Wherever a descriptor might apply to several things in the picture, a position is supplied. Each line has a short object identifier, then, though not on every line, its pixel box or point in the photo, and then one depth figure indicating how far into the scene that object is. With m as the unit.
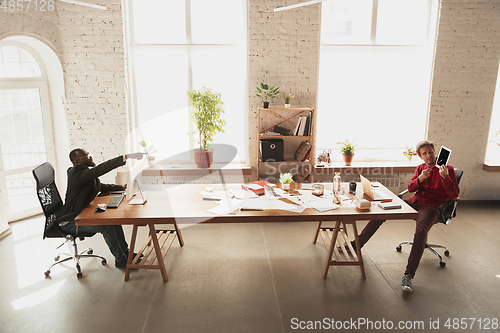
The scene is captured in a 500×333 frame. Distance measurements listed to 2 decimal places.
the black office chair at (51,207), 3.82
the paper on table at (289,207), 3.61
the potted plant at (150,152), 6.02
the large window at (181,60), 5.78
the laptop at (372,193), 3.91
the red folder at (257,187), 4.19
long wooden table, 3.48
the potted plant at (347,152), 5.96
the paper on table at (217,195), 4.01
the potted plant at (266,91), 5.52
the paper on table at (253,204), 3.65
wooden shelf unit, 5.66
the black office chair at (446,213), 4.13
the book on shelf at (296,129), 5.60
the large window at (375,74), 5.90
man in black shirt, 3.89
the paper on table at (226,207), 3.57
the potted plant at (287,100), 5.61
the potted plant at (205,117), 5.54
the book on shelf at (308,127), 5.58
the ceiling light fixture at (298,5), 5.39
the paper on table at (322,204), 3.64
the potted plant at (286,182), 4.30
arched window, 5.19
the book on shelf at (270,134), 5.67
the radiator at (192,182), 5.94
